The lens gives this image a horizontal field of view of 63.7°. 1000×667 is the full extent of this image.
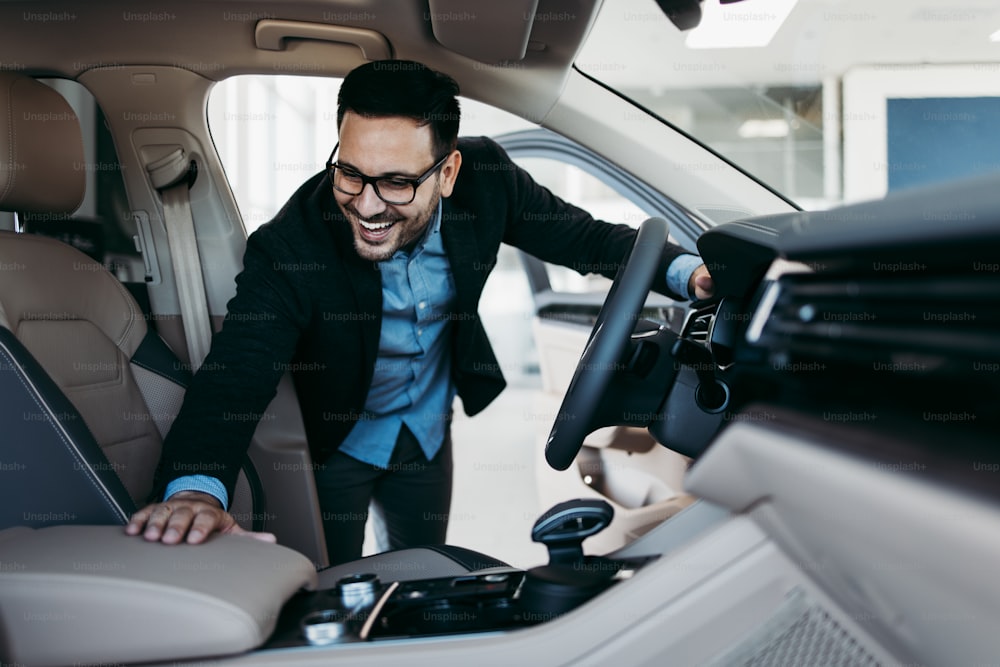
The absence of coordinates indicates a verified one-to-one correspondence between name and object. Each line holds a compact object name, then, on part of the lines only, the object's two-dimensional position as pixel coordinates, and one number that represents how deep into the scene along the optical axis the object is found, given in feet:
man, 4.38
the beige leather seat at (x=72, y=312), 4.29
